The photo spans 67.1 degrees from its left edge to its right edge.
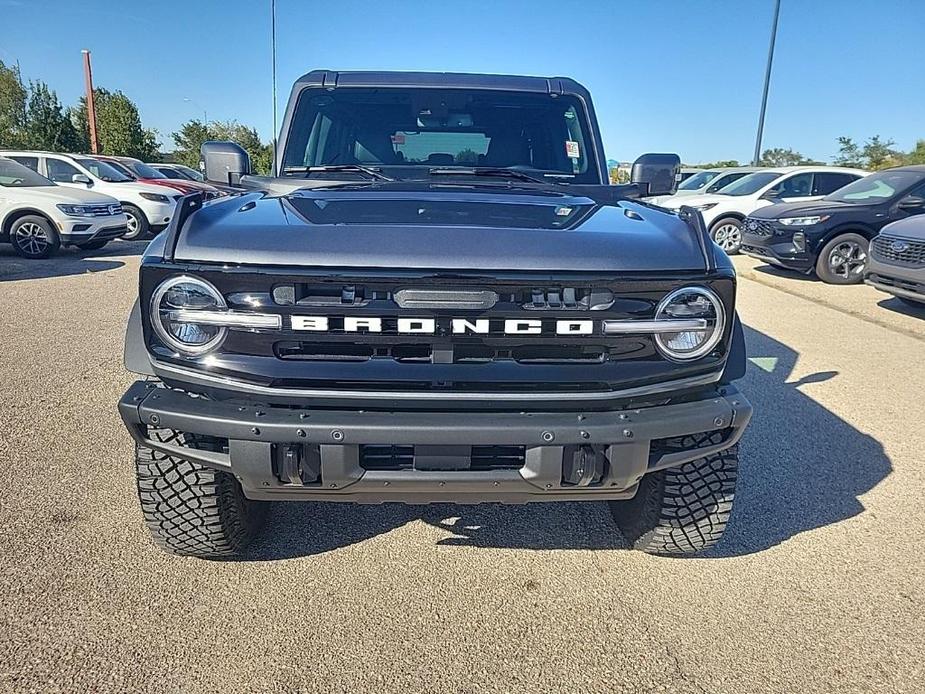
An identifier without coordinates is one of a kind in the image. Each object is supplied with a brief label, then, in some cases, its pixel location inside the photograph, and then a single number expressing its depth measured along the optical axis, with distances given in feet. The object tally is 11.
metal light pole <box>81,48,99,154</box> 97.04
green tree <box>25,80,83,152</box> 100.22
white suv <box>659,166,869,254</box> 41.19
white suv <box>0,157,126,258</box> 34.55
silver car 23.48
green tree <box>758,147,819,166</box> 138.94
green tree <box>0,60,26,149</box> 106.73
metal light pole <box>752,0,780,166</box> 73.20
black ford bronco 6.66
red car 46.91
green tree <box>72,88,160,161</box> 112.98
